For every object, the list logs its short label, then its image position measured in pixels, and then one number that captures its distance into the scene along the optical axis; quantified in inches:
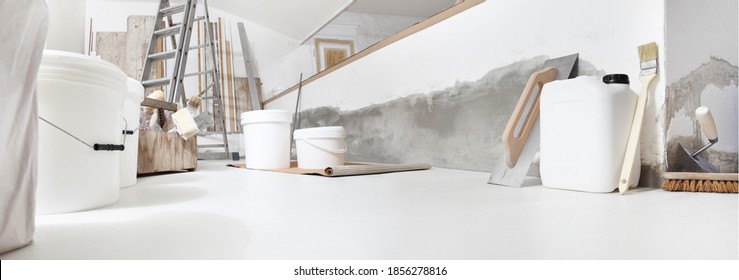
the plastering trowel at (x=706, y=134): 40.4
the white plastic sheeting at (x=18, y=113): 21.1
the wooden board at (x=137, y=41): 178.9
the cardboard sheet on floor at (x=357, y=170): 69.2
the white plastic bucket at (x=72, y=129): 32.5
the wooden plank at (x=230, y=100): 191.9
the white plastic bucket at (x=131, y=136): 57.1
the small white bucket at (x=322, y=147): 85.4
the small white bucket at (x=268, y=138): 89.4
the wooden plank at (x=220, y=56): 179.8
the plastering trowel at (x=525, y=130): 51.6
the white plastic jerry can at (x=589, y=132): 43.1
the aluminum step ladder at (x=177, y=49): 109.3
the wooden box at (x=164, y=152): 76.1
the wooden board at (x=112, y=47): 180.4
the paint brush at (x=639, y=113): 42.1
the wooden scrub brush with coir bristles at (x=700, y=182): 40.3
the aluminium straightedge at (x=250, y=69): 186.9
